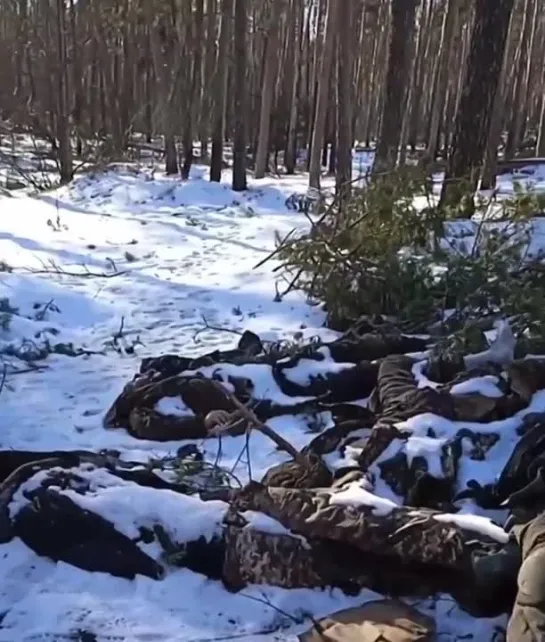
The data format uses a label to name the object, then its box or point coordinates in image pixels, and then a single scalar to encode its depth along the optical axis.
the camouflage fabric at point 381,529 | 3.20
